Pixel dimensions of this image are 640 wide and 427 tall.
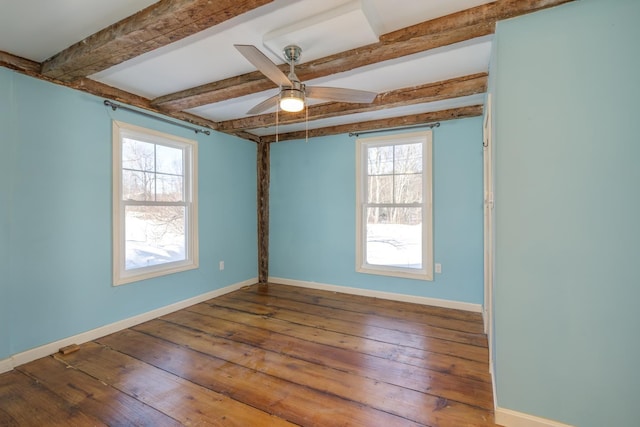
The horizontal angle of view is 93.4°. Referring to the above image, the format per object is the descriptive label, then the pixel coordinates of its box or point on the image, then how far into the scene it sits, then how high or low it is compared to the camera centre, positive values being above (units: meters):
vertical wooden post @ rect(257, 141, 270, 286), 4.98 +0.09
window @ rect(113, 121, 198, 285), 3.12 +0.13
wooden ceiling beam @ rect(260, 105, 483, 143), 3.53 +1.21
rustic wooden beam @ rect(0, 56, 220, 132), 2.34 +1.19
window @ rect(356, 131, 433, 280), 3.91 +0.11
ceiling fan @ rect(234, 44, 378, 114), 1.92 +0.89
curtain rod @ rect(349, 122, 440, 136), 3.77 +1.14
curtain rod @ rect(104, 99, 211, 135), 2.98 +1.11
